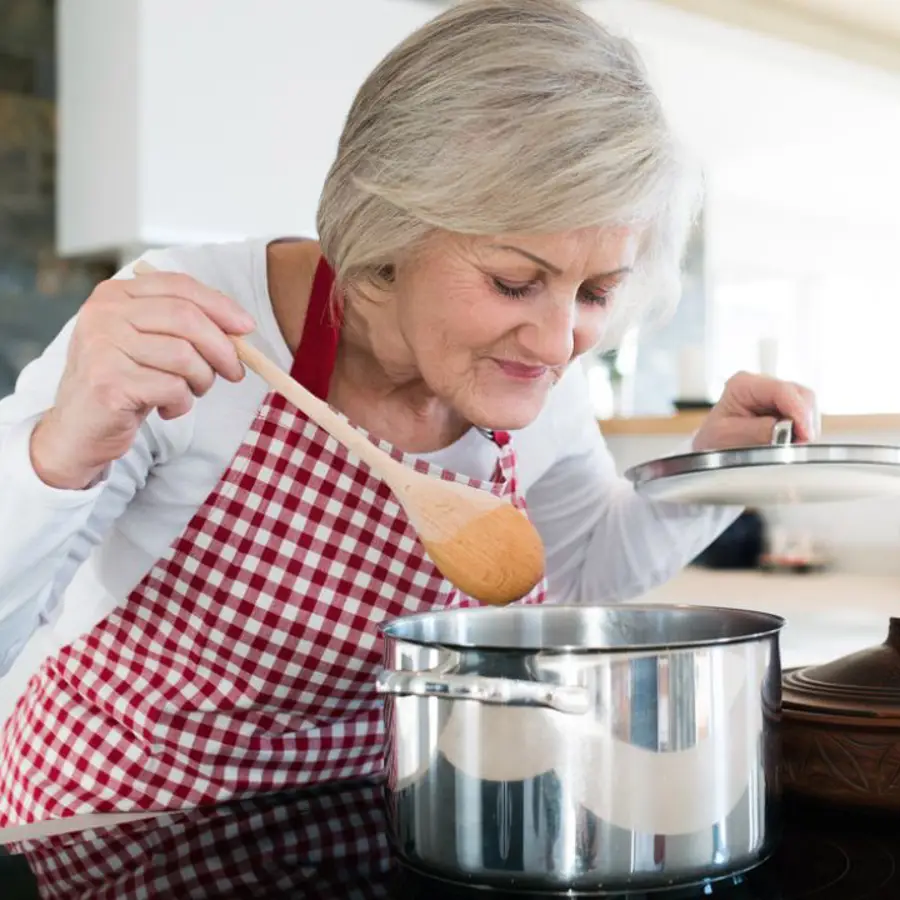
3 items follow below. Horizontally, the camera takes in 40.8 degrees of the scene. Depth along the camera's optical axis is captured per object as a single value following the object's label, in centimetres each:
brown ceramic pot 65
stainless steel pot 53
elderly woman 75
